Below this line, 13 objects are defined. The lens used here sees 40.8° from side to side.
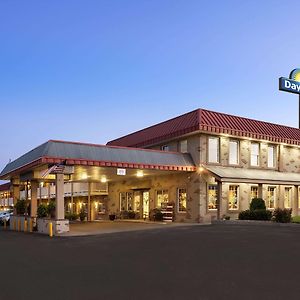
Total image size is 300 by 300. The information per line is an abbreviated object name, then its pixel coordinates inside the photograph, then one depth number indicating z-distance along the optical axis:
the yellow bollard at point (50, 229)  21.46
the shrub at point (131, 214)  35.06
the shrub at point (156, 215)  30.31
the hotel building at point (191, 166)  24.17
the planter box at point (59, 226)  22.00
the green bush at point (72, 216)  38.62
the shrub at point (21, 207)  31.12
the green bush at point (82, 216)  37.22
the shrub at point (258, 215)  24.66
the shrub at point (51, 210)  28.01
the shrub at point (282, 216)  23.16
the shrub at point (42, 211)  26.34
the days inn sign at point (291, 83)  42.97
